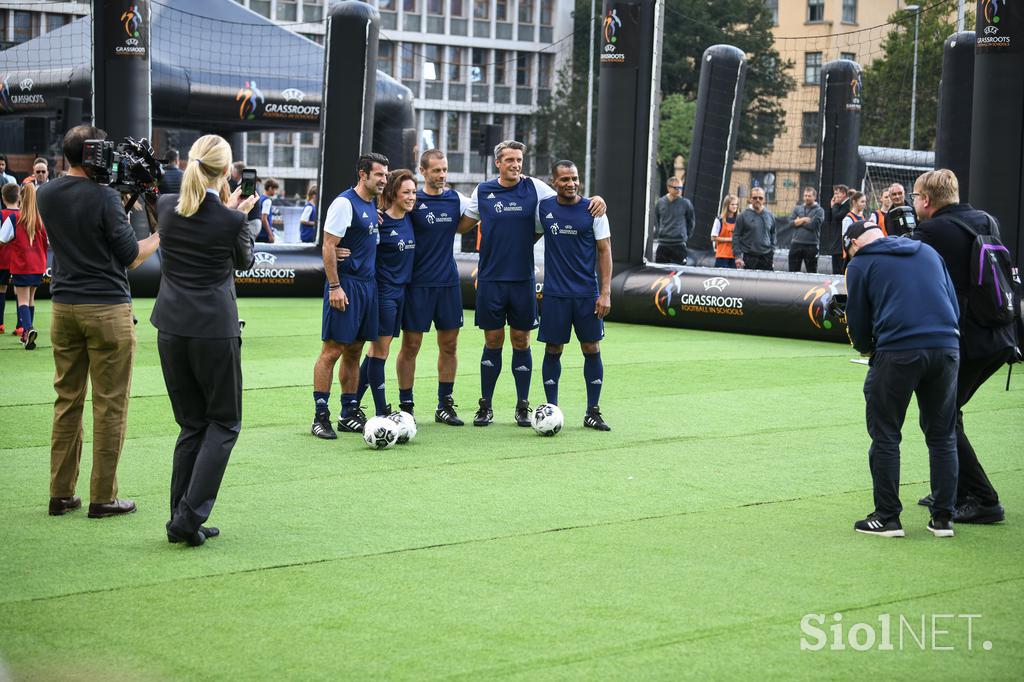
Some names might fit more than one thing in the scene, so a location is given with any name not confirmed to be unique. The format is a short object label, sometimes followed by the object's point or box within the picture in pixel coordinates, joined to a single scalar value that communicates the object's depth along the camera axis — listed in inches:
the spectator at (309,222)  848.9
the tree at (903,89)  1517.0
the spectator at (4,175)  697.0
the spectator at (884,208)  515.6
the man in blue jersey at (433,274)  351.9
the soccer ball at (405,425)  323.3
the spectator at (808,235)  762.2
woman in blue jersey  344.8
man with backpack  248.1
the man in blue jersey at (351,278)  330.0
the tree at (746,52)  1855.8
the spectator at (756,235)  729.0
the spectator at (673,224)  737.0
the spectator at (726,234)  784.3
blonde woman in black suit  223.1
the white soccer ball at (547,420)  338.6
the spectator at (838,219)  756.6
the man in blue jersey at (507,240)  354.3
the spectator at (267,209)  813.2
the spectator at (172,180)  472.7
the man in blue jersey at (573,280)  351.3
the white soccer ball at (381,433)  318.3
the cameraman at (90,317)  239.6
